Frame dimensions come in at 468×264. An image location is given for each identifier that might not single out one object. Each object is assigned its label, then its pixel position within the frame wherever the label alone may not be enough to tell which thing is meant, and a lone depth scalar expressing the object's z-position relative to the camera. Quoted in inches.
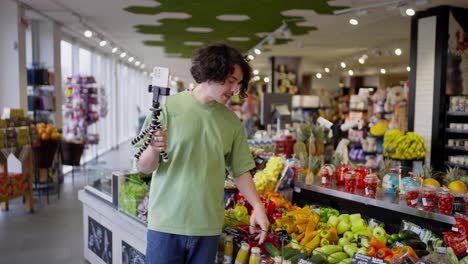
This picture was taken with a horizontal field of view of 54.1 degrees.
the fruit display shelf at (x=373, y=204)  127.0
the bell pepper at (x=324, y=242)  101.9
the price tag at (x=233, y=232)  101.2
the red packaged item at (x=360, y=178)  154.1
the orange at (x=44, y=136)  288.0
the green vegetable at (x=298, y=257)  89.6
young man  74.2
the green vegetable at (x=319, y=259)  87.7
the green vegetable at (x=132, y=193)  138.6
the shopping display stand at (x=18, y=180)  232.9
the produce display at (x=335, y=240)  90.0
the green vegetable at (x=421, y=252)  93.4
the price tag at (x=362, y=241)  99.1
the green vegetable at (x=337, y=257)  87.2
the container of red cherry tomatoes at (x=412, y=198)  130.6
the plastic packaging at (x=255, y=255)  94.1
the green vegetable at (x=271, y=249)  92.5
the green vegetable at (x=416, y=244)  97.5
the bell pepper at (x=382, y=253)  89.4
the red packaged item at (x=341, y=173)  162.4
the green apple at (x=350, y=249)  95.6
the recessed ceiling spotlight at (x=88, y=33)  337.1
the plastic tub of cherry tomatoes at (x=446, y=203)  122.3
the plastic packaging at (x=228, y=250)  100.4
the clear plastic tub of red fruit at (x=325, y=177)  162.7
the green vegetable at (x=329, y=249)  96.0
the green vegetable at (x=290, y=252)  90.6
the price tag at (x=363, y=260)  82.0
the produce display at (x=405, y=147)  256.0
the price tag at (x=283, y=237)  91.7
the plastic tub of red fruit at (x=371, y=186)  144.2
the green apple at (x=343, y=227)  112.0
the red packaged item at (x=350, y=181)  153.1
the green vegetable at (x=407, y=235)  101.5
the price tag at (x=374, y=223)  114.7
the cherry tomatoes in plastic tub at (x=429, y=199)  125.0
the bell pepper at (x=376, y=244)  95.2
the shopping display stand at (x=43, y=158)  289.6
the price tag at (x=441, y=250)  95.2
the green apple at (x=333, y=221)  114.7
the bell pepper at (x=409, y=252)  86.1
